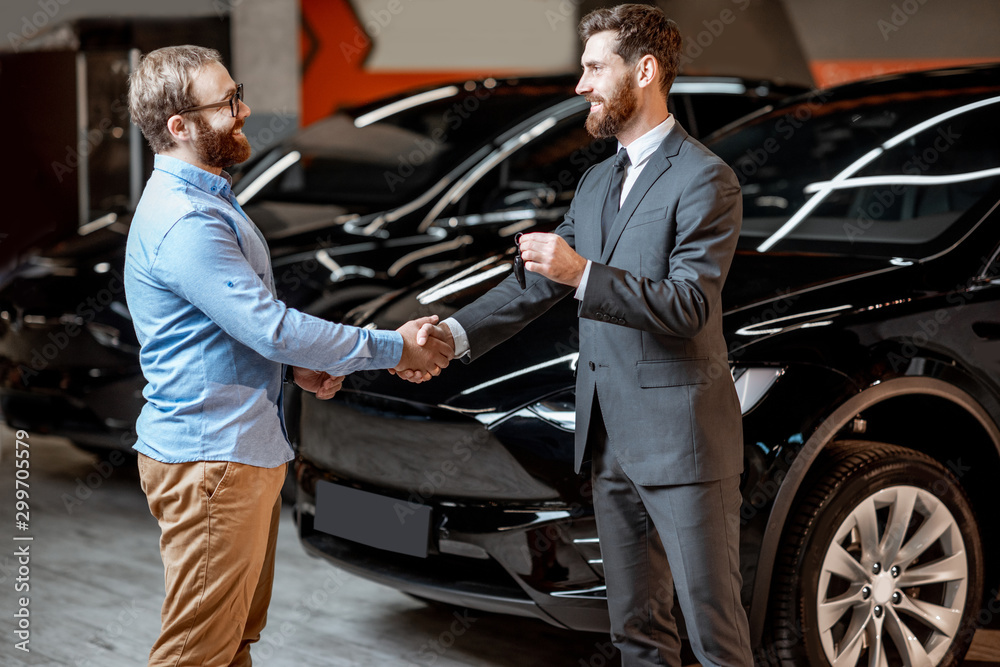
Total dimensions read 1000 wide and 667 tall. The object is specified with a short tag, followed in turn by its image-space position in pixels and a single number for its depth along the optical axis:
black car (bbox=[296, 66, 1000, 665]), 2.35
